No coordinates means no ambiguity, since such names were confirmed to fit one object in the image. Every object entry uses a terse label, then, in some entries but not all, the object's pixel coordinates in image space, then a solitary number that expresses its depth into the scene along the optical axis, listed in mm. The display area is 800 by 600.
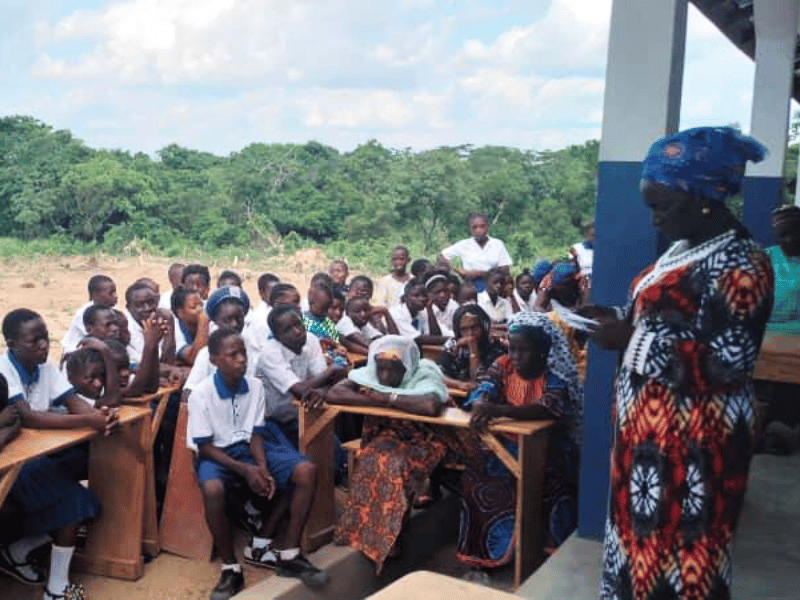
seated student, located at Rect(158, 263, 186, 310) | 7530
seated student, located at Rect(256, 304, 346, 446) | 4719
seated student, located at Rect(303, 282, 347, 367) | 5734
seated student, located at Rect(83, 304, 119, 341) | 4848
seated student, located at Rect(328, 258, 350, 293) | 8414
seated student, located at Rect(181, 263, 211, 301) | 6836
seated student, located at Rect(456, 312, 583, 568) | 4199
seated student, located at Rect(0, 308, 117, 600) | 3842
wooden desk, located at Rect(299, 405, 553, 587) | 3984
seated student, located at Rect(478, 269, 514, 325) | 7539
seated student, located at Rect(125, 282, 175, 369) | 5395
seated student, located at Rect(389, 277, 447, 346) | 7086
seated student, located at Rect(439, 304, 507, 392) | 5320
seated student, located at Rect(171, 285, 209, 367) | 5629
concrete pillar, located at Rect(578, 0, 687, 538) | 3646
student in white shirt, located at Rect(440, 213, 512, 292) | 8508
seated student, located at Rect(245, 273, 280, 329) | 5953
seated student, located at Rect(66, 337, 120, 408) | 4164
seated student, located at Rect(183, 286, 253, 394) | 5030
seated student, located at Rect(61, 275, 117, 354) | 6051
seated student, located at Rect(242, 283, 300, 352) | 5167
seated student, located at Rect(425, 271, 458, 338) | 7379
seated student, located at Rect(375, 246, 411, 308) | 8508
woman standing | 2256
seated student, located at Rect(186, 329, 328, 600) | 3979
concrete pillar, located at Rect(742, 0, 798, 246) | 7289
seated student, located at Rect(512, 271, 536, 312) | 8216
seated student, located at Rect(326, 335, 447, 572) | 4246
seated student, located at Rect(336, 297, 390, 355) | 6320
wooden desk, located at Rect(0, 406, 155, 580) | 4155
